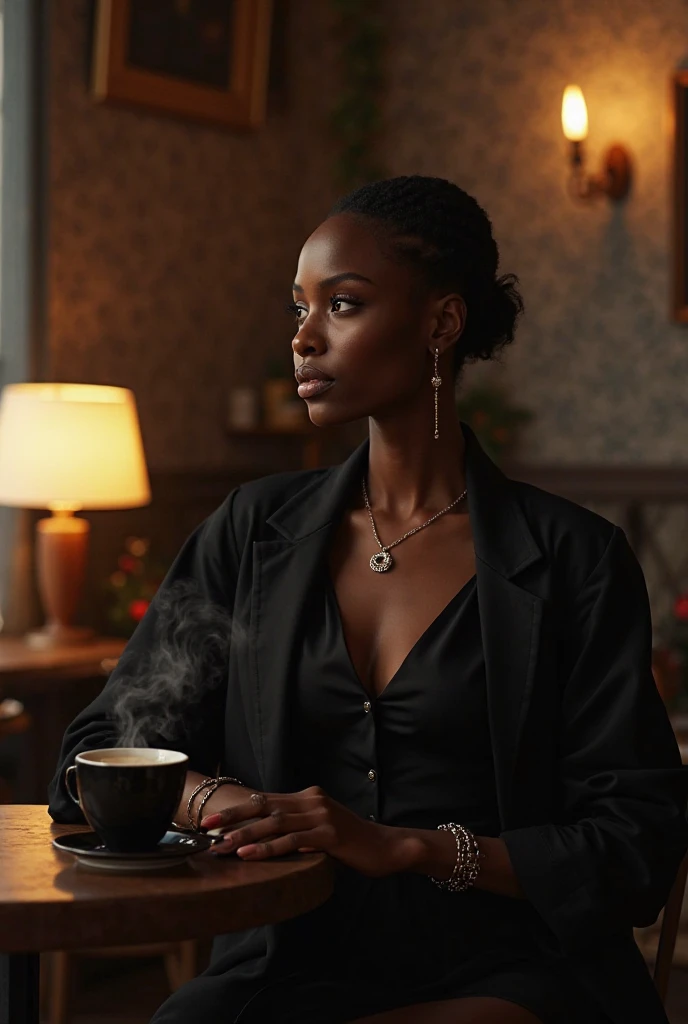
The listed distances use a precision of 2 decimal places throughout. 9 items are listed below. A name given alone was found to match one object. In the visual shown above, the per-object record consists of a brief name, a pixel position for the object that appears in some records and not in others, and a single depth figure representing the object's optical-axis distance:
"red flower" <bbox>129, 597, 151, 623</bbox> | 4.40
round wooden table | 1.23
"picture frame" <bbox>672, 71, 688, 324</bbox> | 4.93
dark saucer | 1.34
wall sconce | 5.01
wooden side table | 3.80
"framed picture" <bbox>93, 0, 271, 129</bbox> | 4.75
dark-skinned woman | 1.62
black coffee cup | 1.34
